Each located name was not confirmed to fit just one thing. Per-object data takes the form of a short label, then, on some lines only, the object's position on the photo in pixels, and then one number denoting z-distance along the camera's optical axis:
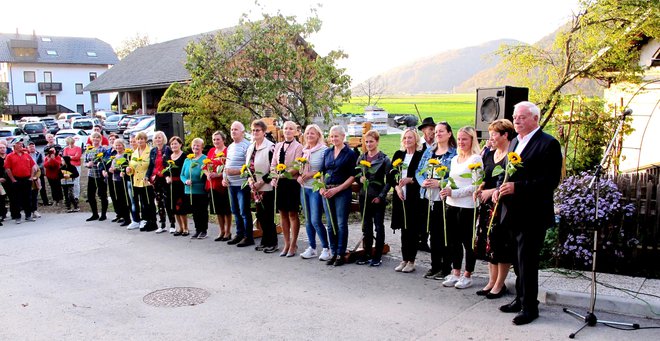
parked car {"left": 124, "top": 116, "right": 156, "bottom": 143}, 29.99
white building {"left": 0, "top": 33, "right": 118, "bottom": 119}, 75.81
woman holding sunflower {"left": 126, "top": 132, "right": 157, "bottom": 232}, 10.30
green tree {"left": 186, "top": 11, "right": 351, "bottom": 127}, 14.18
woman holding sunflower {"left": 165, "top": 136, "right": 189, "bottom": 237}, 9.78
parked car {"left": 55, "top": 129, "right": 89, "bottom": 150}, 31.47
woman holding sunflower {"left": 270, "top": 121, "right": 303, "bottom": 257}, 8.05
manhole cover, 6.17
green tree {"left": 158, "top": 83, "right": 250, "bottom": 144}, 15.89
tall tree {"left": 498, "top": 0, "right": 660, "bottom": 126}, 10.27
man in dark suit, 5.12
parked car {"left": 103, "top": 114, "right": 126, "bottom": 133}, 39.98
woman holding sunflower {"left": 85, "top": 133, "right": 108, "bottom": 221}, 11.44
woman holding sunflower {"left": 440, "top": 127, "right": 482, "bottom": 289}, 6.17
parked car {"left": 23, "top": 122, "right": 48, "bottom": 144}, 37.19
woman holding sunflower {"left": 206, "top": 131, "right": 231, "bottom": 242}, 9.15
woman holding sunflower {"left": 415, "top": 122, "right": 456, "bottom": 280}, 6.54
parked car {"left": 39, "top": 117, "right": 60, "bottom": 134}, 41.79
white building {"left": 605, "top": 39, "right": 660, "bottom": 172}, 11.66
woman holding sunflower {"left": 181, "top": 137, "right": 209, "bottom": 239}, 9.48
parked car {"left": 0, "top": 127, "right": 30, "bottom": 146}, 28.86
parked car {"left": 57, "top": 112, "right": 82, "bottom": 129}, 45.94
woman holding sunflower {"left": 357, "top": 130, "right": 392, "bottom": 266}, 7.23
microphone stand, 5.09
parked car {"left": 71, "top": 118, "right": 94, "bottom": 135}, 39.34
